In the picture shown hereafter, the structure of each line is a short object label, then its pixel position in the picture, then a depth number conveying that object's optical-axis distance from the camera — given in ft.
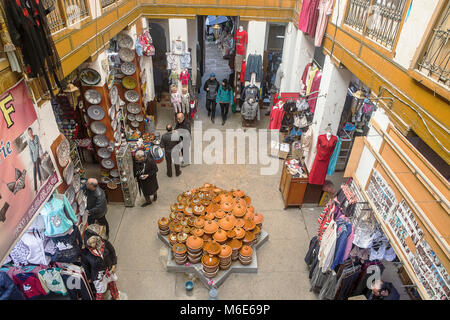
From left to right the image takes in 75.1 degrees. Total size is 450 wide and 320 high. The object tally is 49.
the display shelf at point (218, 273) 17.60
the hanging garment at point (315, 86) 24.32
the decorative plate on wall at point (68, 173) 14.79
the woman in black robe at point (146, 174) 21.35
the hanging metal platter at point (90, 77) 18.54
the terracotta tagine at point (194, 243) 17.42
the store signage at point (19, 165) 10.07
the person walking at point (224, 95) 34.30
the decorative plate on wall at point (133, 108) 29.25
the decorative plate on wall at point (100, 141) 21.15
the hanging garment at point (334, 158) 21.52
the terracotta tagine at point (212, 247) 17.25
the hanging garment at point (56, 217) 13.24
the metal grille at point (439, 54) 9.37
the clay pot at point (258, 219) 19.98
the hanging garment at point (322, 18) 19.72
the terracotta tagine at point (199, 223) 18.65
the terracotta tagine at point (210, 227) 18.11
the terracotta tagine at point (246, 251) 18.16
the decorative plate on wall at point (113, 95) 20.94
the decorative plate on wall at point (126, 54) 25.73
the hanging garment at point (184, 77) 33.01
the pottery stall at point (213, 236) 17.53
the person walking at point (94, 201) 17.88
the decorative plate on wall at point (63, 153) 14.25
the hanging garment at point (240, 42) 35.35
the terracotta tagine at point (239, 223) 18.95
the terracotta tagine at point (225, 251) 17.26
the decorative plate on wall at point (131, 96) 28.35
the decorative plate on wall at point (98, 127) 20.66
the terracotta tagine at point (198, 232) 18.01
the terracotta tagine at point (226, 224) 18.56
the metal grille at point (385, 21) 12.46
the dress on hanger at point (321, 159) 19.95
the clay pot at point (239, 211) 19.53
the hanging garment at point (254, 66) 32.86
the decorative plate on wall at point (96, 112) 20.13
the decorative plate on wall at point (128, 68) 26.80
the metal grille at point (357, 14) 15.43
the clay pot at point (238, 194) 21.34
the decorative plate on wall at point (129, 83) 27.55
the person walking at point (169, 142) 24.84
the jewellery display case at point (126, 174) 21.28
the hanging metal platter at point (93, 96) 19.44
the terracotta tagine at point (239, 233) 18.40
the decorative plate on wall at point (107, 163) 22.13
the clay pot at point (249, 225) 19.06
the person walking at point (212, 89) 34.83
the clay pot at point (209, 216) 19.30
